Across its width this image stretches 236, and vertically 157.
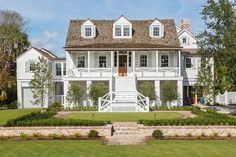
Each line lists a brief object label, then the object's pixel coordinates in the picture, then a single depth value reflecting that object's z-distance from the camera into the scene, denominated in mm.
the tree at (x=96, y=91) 30593
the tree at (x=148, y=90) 30930
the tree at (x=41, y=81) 32399
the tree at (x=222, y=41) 22595
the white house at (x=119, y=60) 31749
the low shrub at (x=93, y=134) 15983
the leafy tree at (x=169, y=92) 31147
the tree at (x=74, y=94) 30978
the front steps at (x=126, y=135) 14489
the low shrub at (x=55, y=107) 28882
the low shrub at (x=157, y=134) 15850
